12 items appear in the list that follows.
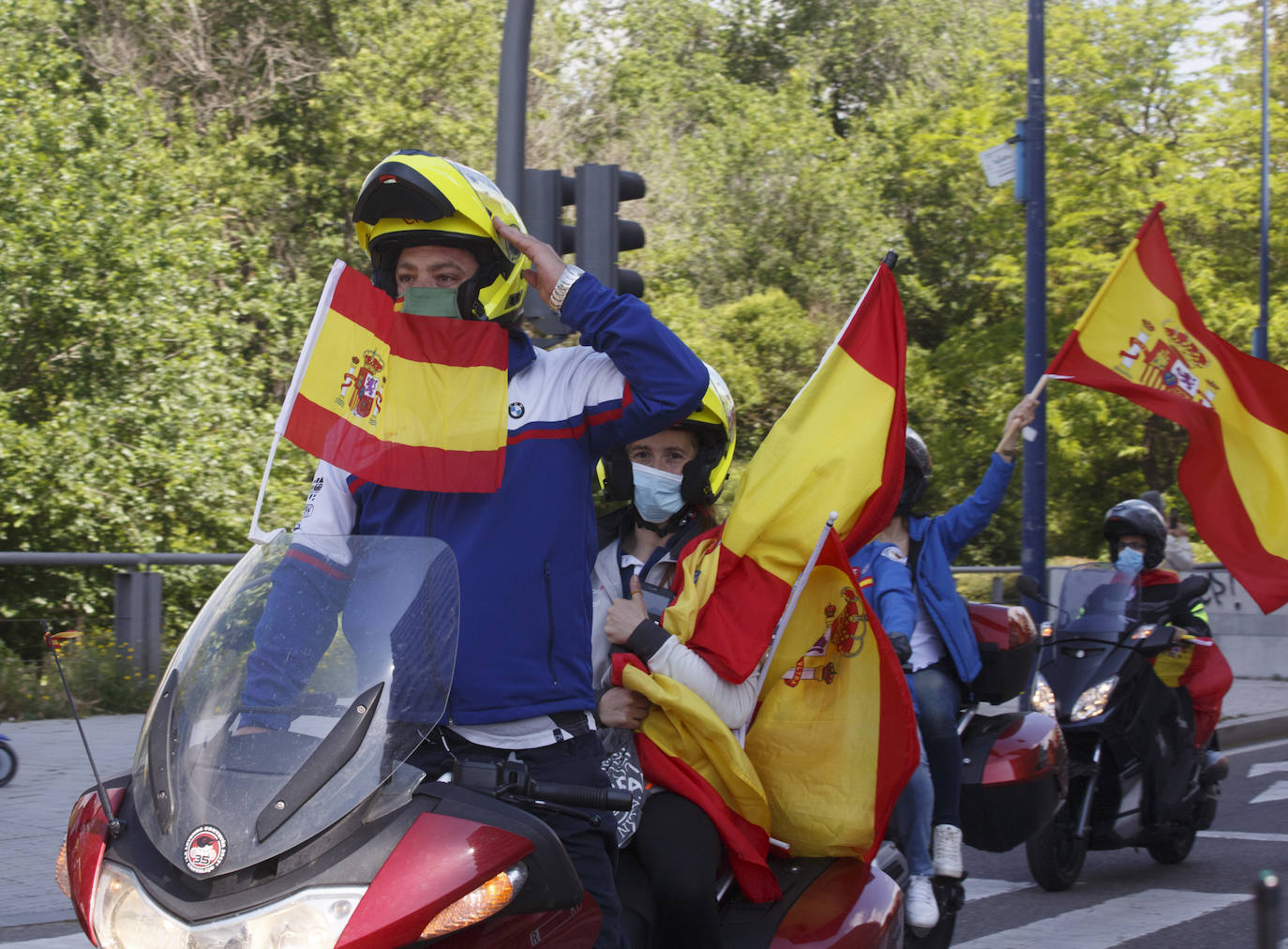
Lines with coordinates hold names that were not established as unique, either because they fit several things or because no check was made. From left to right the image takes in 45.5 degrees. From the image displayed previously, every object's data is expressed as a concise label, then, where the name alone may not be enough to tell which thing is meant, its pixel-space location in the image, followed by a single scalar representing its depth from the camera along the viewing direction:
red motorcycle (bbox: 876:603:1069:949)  5.45
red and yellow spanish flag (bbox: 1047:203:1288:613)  6.34
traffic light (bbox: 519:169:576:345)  7.06
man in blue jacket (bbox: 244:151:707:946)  2.55
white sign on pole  10.59
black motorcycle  6.70
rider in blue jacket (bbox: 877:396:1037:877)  5.27
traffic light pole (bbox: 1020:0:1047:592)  10.16
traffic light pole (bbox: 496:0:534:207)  7.06
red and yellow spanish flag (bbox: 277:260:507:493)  2.64
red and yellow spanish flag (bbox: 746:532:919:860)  3.29
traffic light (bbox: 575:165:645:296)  6.97
